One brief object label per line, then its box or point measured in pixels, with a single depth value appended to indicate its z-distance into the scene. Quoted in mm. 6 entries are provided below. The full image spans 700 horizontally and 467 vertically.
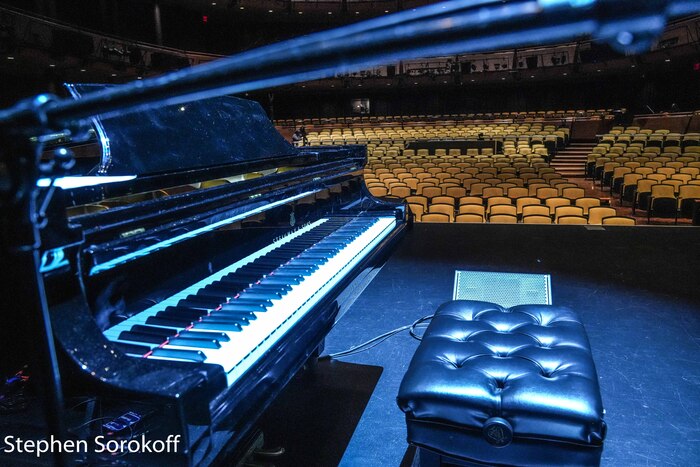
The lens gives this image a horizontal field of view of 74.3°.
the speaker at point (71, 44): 11891
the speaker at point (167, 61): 15664
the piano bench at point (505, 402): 1256
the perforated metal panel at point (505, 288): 2740
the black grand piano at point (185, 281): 809
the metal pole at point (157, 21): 16984
